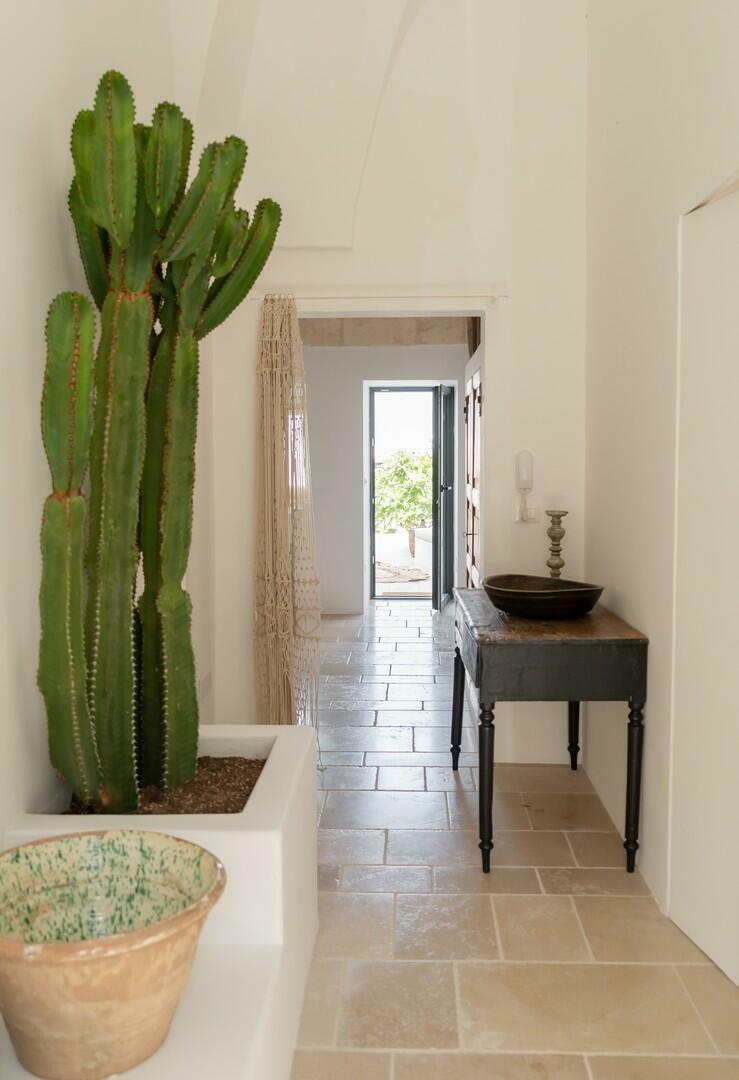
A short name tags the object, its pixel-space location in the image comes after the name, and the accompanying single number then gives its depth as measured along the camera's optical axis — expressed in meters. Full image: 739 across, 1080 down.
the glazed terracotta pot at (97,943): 1.47
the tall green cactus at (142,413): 2.11
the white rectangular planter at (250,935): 1.69
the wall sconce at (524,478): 4.21
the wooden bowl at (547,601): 3.39
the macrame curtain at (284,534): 4.41
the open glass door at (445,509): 8.58
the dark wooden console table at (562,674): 3.18
